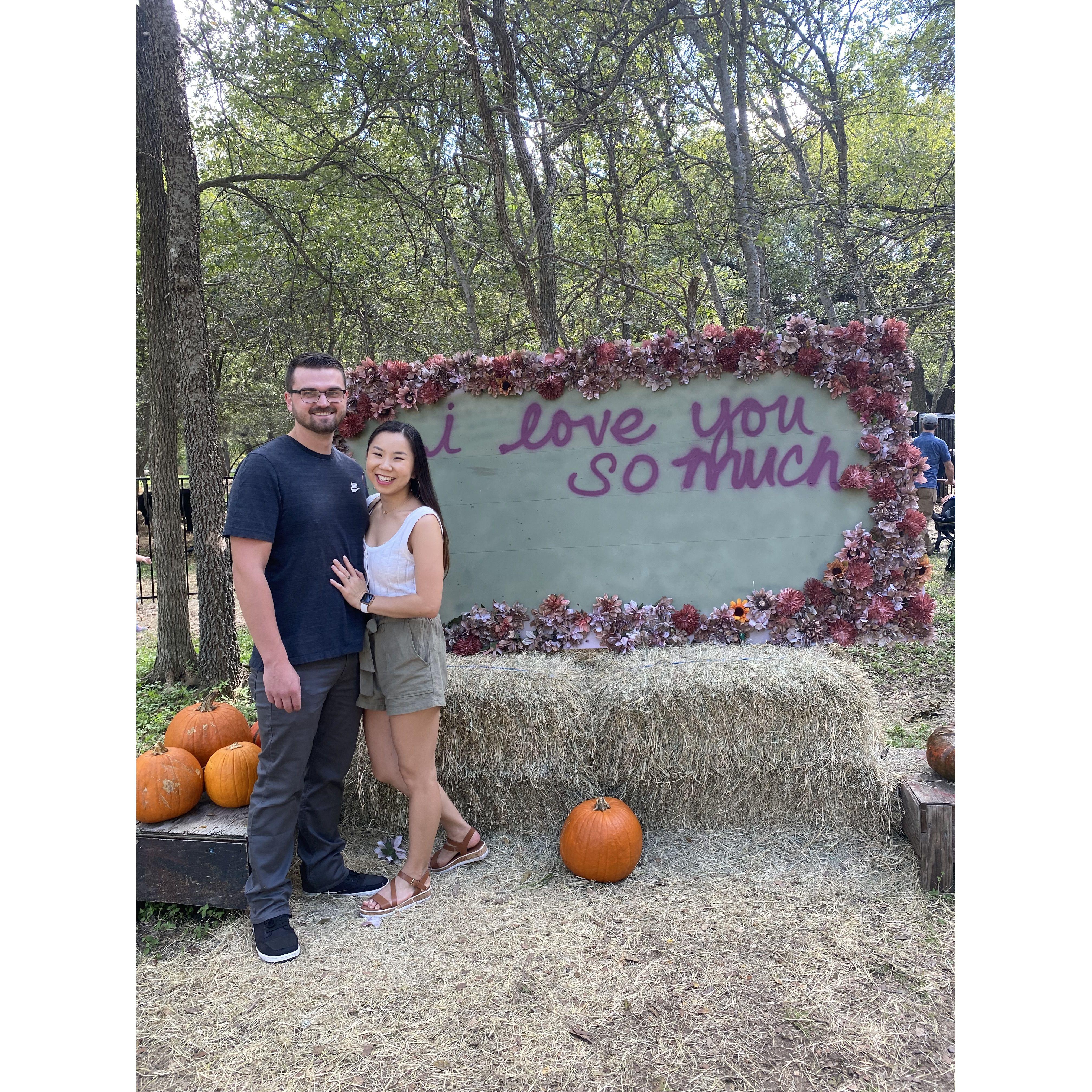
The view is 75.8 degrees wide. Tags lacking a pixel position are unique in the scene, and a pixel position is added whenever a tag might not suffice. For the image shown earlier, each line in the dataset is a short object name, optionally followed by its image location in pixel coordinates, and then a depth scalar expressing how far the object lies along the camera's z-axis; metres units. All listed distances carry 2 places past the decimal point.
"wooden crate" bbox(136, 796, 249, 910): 2.54
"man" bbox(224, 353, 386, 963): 2.29
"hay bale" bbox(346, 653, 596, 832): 3.07
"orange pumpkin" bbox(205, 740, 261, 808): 2.76
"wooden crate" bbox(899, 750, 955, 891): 2.63
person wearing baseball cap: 8.53
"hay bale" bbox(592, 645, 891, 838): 2.99
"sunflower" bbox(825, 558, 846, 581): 3.79
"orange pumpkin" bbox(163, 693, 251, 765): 2.94
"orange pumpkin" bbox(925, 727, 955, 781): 2.80
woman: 2.48
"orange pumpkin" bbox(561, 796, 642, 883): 2.75
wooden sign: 3.80
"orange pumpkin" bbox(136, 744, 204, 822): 2.64
